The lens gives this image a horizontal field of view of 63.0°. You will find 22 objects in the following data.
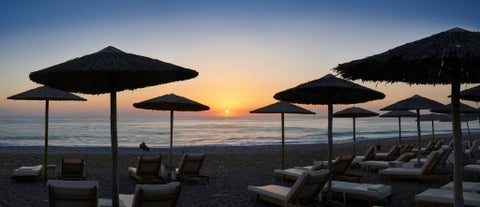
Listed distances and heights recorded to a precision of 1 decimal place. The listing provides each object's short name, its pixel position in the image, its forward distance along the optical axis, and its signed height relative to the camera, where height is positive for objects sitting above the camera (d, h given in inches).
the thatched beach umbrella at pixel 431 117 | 855.8 +0.1
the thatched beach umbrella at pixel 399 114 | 688.5 +5.6
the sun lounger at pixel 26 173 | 337.1 -47.9
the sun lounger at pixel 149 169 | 347.9 -46.7
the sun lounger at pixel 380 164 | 416.8 -52.5
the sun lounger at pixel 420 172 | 353.4 -50.6
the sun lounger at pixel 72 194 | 174.2 -33.8
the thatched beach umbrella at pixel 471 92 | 283.7 +18.8
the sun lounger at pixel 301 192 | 229.8 -46.7
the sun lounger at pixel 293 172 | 351.5 -50.2
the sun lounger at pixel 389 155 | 538.6 -52.9
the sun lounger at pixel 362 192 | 257.6 -50.2
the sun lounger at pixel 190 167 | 362.9 -46.2
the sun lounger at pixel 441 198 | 223.6 -48.1
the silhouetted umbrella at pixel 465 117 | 837.8 -1.2
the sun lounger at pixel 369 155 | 491.0 -48.5
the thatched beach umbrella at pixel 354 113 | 554.6 +6.1
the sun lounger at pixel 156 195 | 173.8 -34.6
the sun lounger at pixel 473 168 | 353.7 -46.8
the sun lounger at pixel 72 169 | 346.0 -45.7
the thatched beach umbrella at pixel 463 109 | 481.1 +10.9
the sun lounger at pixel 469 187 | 248.0 -47.3
